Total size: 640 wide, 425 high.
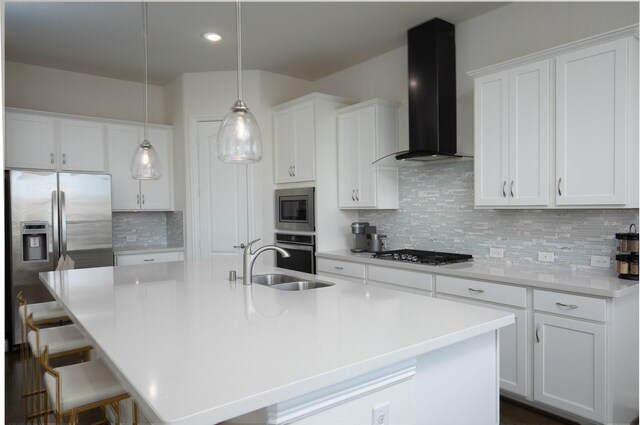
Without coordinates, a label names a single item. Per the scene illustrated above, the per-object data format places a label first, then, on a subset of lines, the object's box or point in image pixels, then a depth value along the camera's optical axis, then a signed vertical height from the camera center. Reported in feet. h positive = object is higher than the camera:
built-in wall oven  14.44 -1.45
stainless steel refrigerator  13.00 -0.50
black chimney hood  11.65 +3.07
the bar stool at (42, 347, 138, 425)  5.39 -2.25
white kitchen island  3.67 -1.42
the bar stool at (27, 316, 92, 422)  7.25 -2.21
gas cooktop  10.94 -1.29
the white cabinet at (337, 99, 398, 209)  13.37 +1.74
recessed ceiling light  12.93 +5.09
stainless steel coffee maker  14.23 -0.88
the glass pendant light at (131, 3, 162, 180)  9.82 +1.02
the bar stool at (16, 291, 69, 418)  8.63 -2.12
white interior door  16.10 +0.22
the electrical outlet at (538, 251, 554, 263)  10.14 -1.15
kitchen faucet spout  8.25 -1.03
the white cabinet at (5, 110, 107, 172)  14.03 +2.26
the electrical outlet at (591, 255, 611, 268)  9.16 -1.14
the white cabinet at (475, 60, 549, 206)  9.29 +1.55
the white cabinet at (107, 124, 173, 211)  16.15 +1.35
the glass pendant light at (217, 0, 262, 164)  6.75 +1.12
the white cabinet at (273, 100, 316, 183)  14.34 +2.24
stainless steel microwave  14.37 -0.02
